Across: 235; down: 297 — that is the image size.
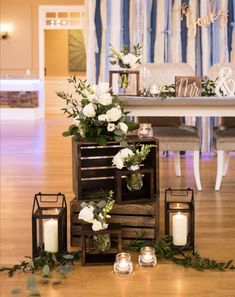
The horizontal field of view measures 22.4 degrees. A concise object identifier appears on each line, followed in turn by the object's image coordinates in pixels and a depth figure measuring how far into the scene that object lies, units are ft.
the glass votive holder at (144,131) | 11.15
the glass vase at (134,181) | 10.62
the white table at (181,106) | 12.26
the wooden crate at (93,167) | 10.72
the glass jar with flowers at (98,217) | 9.55
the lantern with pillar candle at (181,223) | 10.32
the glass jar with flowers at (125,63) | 12.66
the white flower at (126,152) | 10.34
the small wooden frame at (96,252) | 9.70
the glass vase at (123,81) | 12.81
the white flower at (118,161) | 10.33
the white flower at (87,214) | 9.54
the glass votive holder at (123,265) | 9.28
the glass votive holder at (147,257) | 9.63
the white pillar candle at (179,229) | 10.29
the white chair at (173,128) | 15.76
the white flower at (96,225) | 9.53
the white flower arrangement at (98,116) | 10.36
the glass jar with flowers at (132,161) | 10.35
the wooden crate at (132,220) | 10.59
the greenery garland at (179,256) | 9.57
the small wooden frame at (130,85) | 12.77
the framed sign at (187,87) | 13.01
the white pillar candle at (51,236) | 9.91
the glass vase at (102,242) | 9.84
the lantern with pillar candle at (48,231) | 9.92
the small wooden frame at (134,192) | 10.58
